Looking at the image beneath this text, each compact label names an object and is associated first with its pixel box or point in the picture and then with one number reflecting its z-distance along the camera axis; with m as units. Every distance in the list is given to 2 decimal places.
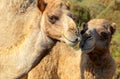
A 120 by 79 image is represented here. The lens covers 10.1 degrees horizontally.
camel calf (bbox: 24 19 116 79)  9.50
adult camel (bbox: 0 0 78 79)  7.56
